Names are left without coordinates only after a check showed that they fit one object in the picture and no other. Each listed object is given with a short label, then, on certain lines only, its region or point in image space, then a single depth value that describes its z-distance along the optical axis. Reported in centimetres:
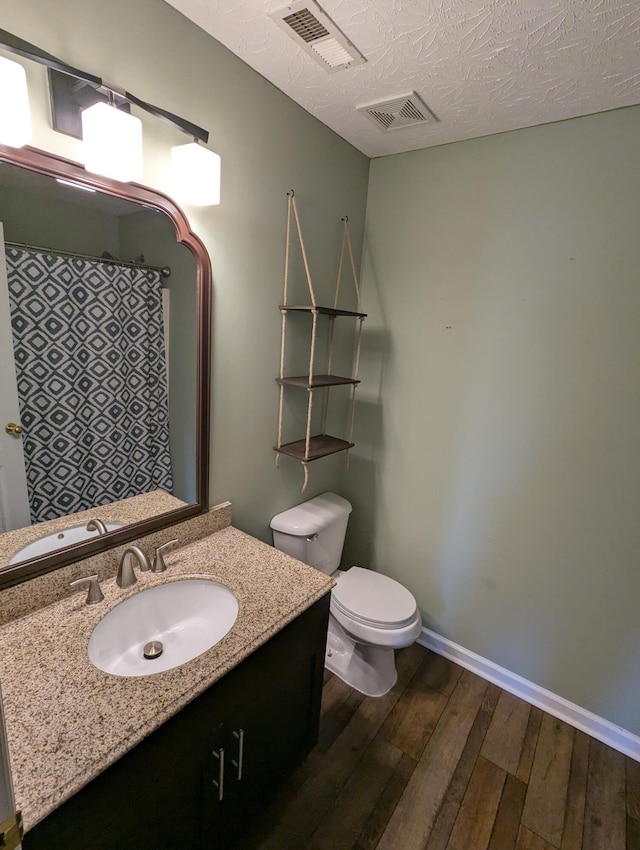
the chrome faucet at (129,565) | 117
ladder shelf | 157
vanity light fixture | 87
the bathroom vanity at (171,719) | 73
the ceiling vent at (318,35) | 105
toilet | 168
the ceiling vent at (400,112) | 140
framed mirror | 98
